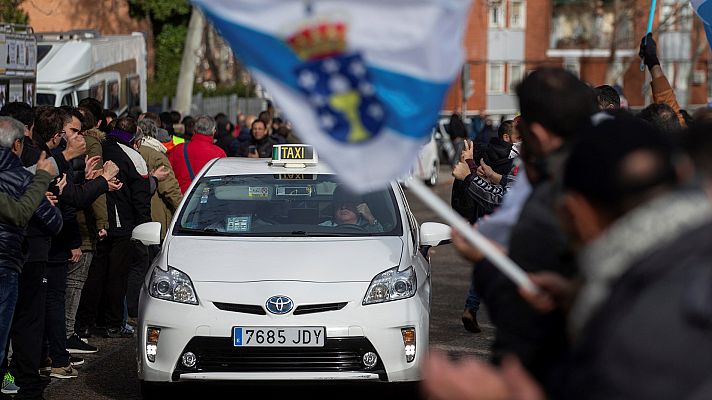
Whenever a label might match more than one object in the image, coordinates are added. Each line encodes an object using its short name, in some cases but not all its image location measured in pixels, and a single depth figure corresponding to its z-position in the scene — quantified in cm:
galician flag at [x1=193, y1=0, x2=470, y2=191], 589
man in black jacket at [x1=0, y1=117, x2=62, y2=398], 1382
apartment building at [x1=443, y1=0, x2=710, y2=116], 11875
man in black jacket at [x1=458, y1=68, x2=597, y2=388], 605
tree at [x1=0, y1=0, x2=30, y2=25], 4161
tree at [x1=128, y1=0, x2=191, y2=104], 7613
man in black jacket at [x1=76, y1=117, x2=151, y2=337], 1938
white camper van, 3111
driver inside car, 1545
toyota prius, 1365
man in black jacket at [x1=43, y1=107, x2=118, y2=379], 1559
